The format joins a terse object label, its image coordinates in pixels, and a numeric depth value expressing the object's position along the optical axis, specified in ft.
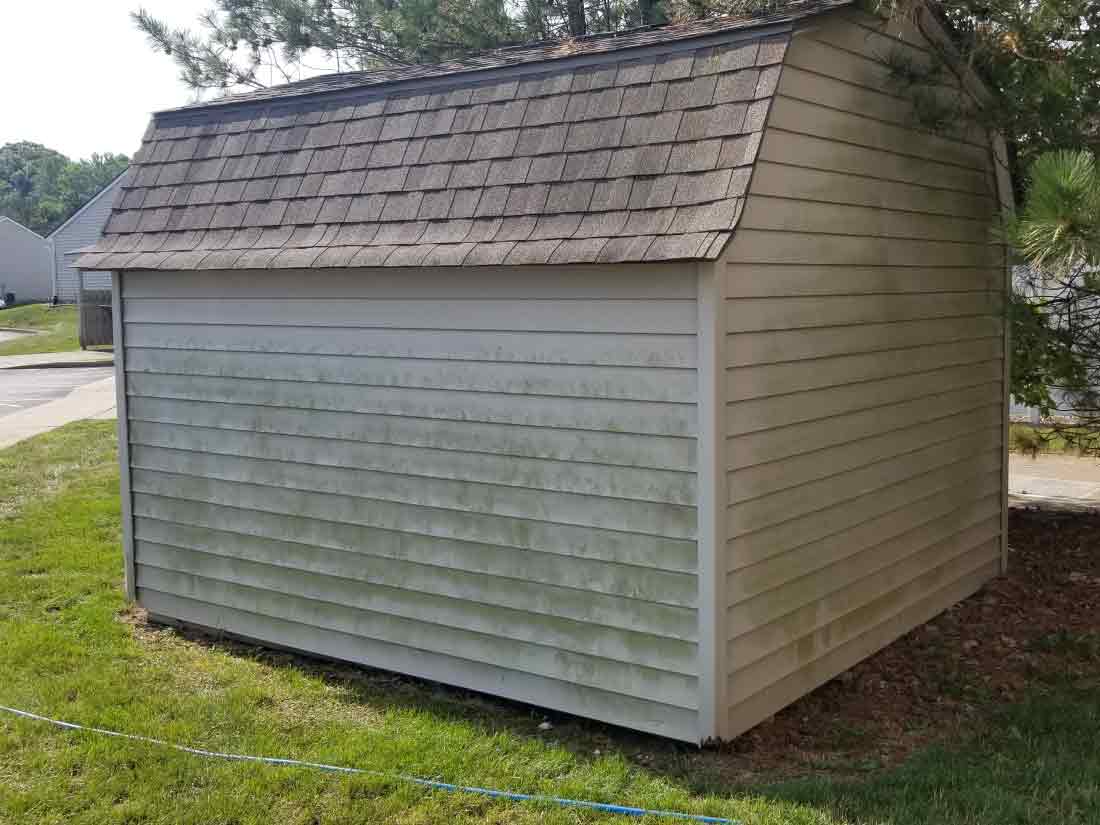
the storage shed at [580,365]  16.52
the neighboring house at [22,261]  176.35
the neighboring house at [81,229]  144.25
